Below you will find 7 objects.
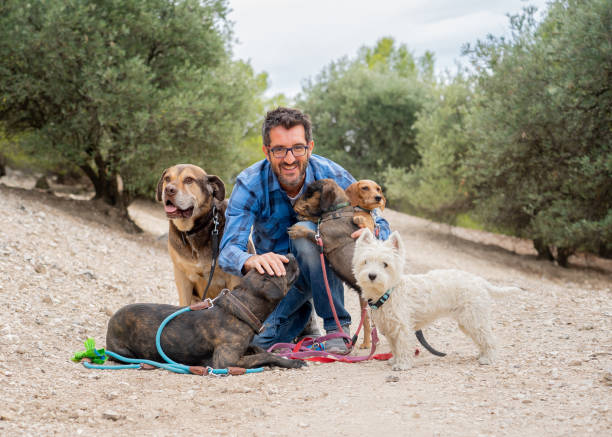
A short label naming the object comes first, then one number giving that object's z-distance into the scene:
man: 4.97
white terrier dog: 4.15
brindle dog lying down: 4.29
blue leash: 4.21
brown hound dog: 5.62
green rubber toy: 4.58
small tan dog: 5.36
